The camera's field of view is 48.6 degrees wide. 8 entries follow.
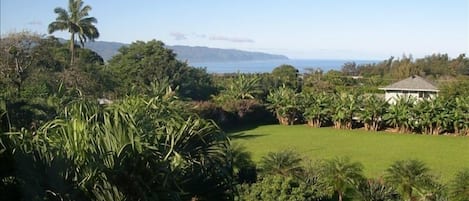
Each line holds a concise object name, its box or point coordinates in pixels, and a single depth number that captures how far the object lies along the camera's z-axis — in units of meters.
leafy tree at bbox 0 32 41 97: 22.33
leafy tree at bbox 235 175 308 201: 8.37
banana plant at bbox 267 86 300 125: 27.77
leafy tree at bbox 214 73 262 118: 27.88
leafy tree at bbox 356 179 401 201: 9.33
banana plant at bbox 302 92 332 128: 26.98
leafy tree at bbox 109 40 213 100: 33.78
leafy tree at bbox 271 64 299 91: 35.96
